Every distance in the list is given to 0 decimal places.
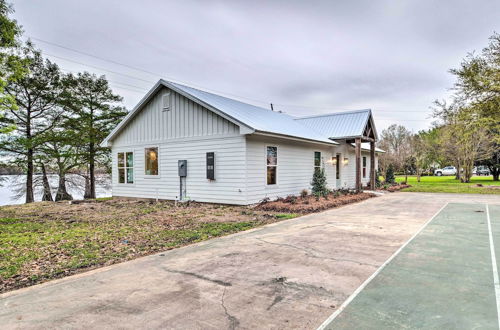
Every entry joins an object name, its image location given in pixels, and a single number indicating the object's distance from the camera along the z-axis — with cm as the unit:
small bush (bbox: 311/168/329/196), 1349
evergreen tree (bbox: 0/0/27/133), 881
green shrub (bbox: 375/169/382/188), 2065
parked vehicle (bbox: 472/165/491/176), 5048
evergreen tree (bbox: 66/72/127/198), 1884
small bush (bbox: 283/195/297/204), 1111
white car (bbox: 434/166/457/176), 4808
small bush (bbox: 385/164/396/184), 2370
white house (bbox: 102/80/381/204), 1102
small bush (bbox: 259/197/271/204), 1127
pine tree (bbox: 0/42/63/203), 1681
